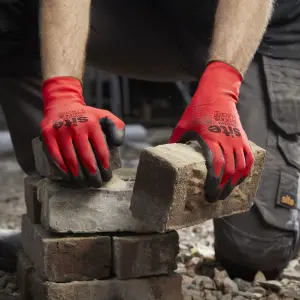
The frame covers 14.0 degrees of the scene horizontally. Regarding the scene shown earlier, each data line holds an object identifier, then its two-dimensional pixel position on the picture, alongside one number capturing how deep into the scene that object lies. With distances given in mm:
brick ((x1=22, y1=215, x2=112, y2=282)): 1931
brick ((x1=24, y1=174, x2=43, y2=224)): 2042
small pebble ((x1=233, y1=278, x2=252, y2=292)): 2192
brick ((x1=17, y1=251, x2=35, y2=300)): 2035
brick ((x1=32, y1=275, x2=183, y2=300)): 1929
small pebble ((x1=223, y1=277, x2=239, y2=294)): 2152
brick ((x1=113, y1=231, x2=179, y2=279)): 1939
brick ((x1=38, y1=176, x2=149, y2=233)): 1924
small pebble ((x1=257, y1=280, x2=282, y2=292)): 2183
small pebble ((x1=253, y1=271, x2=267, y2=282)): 2236
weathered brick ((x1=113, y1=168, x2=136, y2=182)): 1997
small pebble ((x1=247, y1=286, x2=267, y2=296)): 2154
